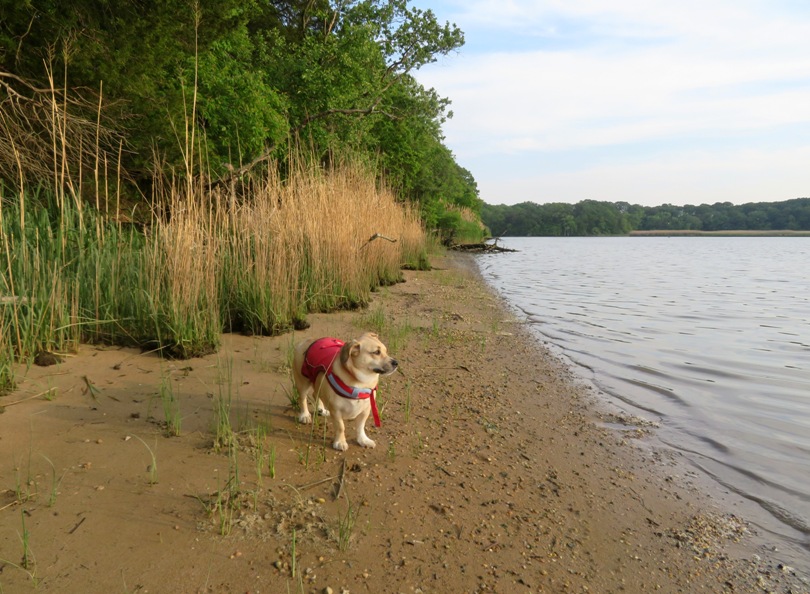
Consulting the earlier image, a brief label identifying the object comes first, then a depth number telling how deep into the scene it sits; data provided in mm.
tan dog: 3414
